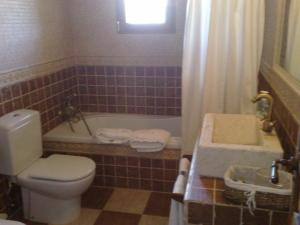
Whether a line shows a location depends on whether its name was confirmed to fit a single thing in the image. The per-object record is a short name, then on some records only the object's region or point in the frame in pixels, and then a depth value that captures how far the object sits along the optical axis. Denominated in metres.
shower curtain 2.21
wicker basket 1.10
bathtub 3.22
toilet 2.13
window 3.05
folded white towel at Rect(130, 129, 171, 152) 2.55
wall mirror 1.53
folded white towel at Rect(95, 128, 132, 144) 2.63
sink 1.35
